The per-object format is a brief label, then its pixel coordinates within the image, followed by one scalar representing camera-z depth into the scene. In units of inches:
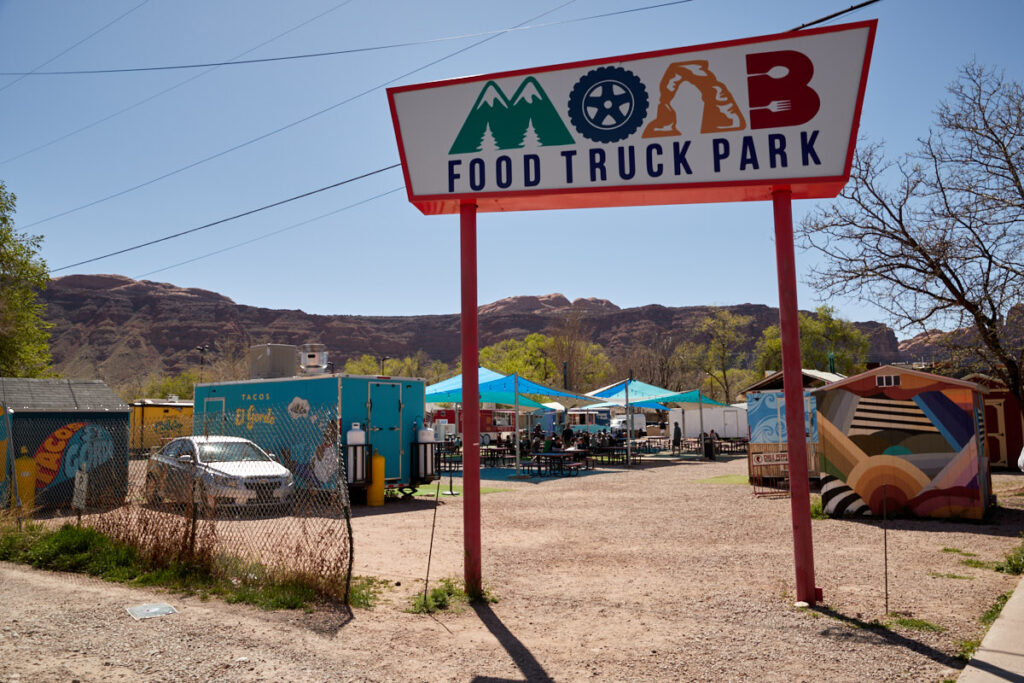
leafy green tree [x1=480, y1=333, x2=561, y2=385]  2564.0
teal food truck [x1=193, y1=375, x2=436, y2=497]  537.6
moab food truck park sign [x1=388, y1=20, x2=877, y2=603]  247.4
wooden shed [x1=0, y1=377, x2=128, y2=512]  460.1
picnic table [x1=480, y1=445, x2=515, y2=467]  931.8
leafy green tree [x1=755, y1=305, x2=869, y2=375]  2664.9
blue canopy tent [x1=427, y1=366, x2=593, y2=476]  807.7
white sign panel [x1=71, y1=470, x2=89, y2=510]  367.9
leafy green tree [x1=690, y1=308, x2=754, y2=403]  2630.4
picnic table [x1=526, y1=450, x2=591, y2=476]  806.2
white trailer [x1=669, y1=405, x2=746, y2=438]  1556.3
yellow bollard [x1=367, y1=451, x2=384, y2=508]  551.2
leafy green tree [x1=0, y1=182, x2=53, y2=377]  1056.8
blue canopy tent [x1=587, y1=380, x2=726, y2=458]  1025.5
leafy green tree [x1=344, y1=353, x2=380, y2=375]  3303.6
